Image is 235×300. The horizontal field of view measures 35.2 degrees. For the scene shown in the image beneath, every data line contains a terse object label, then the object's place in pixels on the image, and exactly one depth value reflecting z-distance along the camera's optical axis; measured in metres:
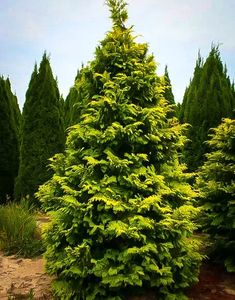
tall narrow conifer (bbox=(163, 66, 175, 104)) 14.47
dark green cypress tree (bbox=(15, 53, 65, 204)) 10.73
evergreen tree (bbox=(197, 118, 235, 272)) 5.56
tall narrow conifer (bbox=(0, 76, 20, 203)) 11.73
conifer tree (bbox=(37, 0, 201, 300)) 4.15
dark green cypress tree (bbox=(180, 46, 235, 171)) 9.63
